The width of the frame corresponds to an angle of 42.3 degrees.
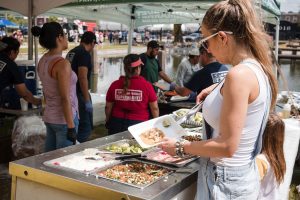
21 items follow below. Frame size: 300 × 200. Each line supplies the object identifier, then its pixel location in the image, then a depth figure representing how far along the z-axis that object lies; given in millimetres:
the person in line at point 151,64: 6031
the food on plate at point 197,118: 3091
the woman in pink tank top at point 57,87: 2949
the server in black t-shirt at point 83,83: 4364
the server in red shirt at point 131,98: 3553
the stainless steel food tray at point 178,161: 2083
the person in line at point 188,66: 6238
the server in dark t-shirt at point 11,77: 3703
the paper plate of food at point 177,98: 5288
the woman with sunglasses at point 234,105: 1504
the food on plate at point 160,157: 2171
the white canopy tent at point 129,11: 5496
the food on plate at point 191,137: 2450
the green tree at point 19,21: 31688
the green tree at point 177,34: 30684
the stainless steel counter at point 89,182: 1699
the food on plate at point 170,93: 5227
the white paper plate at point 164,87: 5043
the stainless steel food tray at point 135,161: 1760
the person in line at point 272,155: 2307
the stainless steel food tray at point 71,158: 1938
